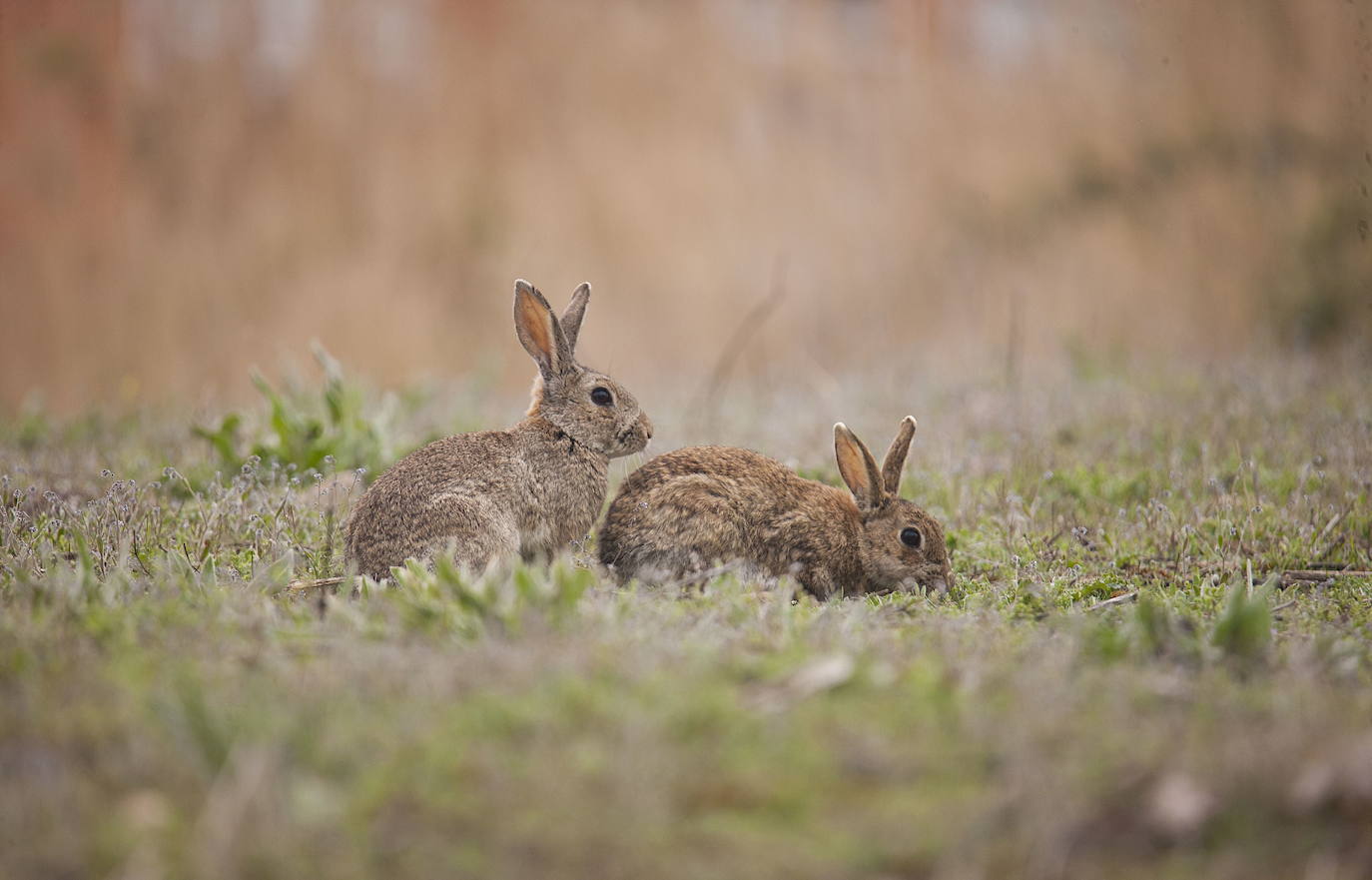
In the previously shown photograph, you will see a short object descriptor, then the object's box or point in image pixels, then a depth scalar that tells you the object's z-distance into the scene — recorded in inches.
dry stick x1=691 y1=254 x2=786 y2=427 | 693.9
